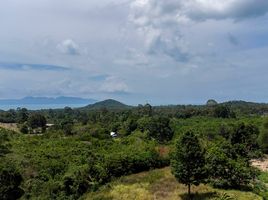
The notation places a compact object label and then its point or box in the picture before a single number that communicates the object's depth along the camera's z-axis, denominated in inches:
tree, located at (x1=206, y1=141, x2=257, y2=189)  1204.2
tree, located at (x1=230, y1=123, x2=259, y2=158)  1792.3
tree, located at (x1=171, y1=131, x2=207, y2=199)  1118.0
